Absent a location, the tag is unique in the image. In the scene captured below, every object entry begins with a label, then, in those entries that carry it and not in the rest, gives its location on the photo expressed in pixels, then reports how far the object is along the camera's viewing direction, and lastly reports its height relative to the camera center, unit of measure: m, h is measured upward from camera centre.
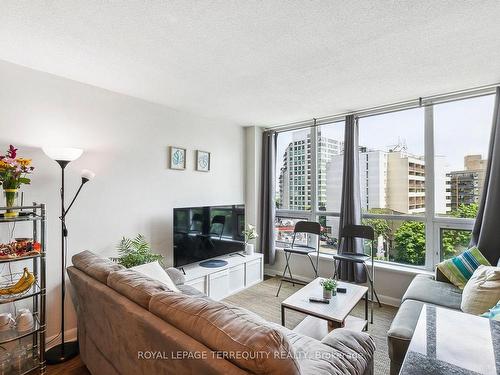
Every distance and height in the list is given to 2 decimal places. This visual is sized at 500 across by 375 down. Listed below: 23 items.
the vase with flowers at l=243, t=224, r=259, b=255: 3.99 -0.72
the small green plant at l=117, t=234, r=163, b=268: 2.55 -0.65
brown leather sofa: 0.92 -0.62
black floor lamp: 2.15 -0.48
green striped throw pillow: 2.48 -0.74
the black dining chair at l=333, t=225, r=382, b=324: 3.15 -0.82
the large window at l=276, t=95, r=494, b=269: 2.99 +0.16
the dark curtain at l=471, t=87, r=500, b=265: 2.62 -0.17
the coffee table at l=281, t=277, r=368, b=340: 2.14 -1.00
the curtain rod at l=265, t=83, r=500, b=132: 2.83 +1.05
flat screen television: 3.12 -0.57
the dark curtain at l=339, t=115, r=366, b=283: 3.49 -0.06
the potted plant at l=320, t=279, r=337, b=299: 2.41 -0.92
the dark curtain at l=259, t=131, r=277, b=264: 4.36 -0.18
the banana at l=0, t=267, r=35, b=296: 1.88 -0.72
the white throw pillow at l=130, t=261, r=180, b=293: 2.15 -0.69
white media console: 3.10 -1.12
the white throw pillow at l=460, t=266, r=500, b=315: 1.94 -0.78
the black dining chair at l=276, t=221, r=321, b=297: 3.67 -0.83
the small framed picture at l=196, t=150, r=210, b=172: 3.72 +0.41
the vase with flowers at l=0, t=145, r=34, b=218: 1.88 +0.09
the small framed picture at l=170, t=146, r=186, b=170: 3.39 +0.41
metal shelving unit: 1.88 -0.94
